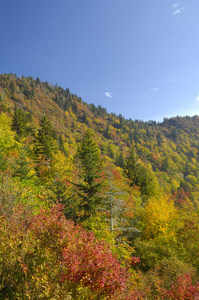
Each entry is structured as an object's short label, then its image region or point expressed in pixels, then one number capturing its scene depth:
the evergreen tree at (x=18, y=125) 40.09
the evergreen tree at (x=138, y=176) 37.47
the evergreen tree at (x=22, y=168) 21.14
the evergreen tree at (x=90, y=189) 18.39
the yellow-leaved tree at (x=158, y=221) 20.53
